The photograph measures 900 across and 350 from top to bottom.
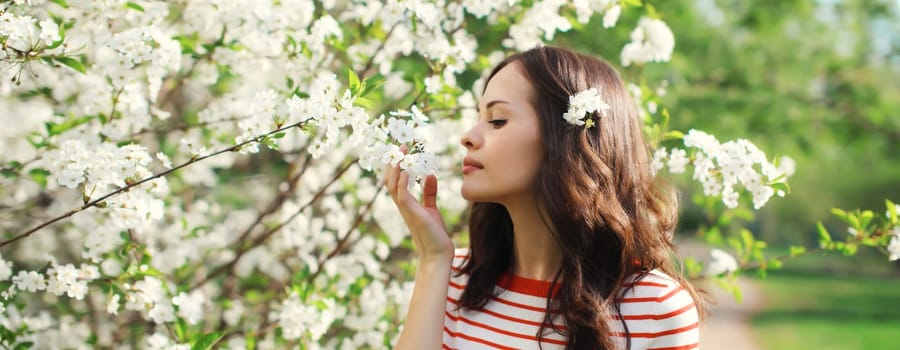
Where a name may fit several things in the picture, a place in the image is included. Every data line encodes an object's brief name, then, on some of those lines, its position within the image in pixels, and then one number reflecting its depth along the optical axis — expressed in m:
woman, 1.72
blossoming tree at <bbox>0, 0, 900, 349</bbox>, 1.85
